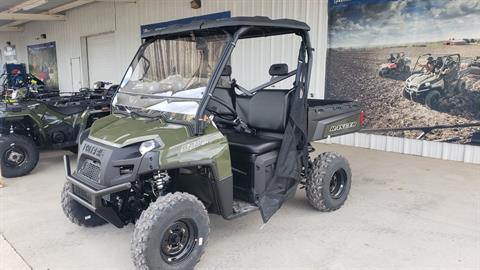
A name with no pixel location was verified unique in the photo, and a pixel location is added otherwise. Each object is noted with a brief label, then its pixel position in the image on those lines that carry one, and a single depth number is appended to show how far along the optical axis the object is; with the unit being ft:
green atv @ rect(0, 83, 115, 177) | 16.42
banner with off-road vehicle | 17.11
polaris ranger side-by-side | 7.88
